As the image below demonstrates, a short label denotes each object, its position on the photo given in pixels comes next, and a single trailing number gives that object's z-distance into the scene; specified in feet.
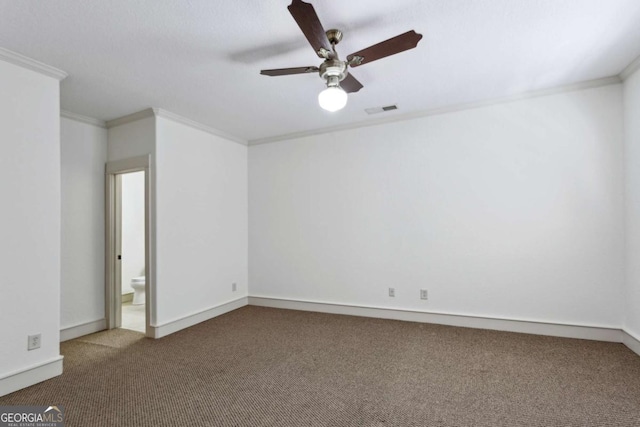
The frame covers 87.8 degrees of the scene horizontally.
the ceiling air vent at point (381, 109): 12.73
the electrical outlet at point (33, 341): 8.63
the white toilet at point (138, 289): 16.57
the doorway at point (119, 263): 12.44
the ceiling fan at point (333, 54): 6.01
